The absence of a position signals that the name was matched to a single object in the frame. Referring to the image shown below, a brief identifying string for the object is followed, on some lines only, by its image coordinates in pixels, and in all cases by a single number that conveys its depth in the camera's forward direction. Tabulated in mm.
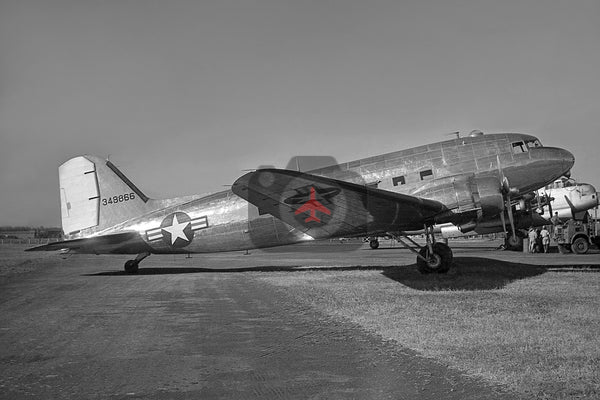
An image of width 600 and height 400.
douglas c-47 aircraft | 13141
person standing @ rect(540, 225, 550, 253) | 30766
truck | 27859
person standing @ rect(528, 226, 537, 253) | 31897
